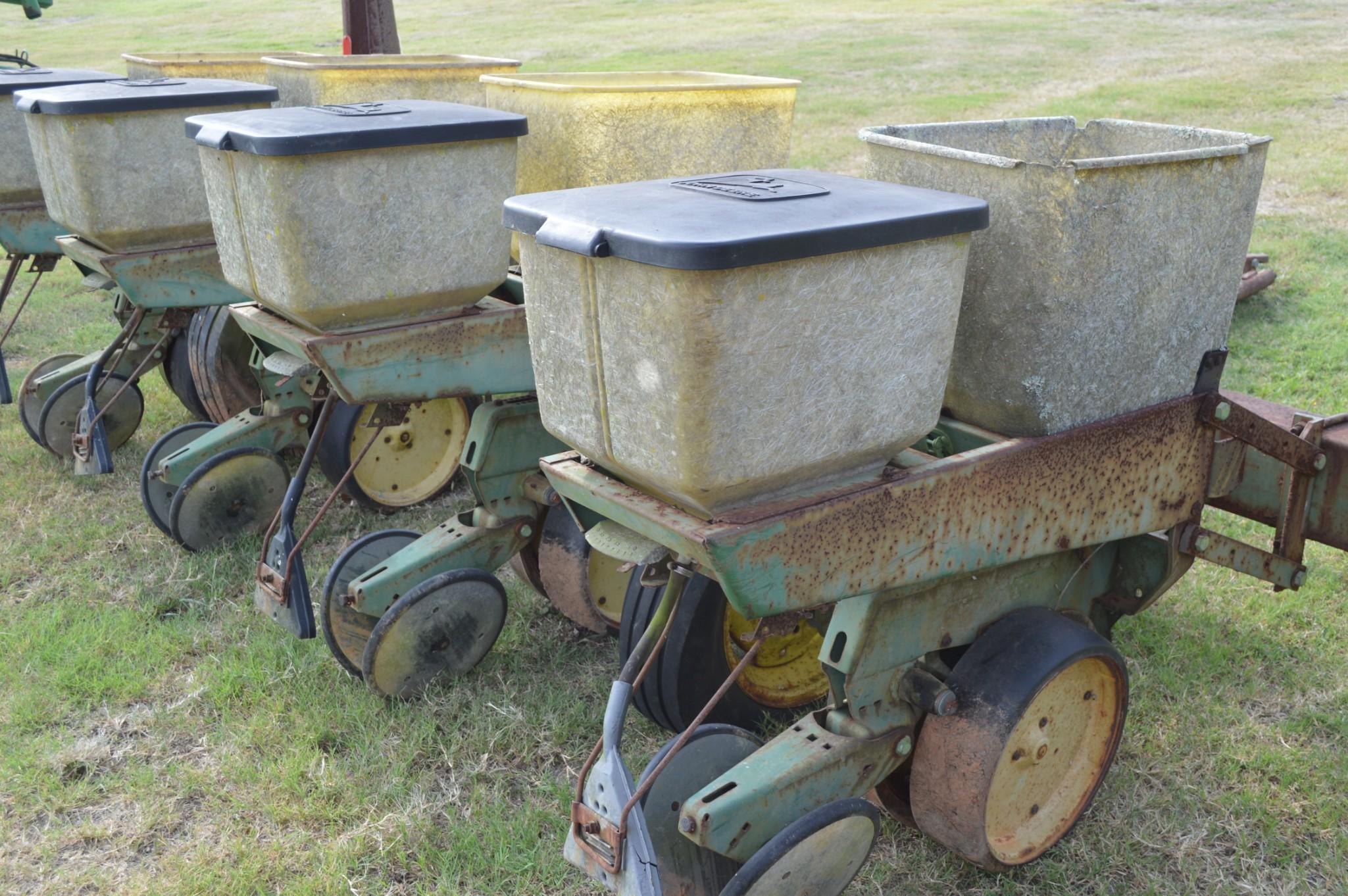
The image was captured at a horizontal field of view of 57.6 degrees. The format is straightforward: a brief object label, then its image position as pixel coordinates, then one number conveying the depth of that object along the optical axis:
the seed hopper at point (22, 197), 4.95
